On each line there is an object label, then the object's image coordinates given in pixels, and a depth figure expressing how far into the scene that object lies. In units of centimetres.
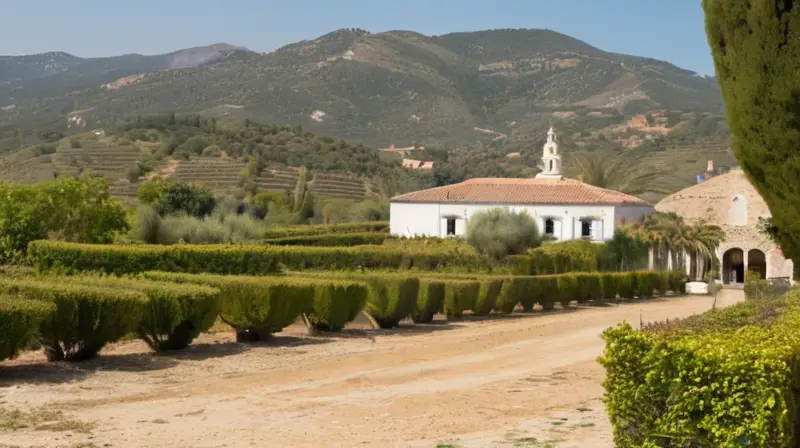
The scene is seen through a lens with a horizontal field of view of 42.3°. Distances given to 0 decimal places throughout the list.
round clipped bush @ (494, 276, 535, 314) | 2711
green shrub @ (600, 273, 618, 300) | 3522
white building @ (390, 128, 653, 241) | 5212
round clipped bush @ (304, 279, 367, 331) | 1892
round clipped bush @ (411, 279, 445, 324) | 2314
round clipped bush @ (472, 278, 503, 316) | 2570
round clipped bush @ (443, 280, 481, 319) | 2459
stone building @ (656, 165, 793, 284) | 5225
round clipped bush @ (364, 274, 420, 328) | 2167
